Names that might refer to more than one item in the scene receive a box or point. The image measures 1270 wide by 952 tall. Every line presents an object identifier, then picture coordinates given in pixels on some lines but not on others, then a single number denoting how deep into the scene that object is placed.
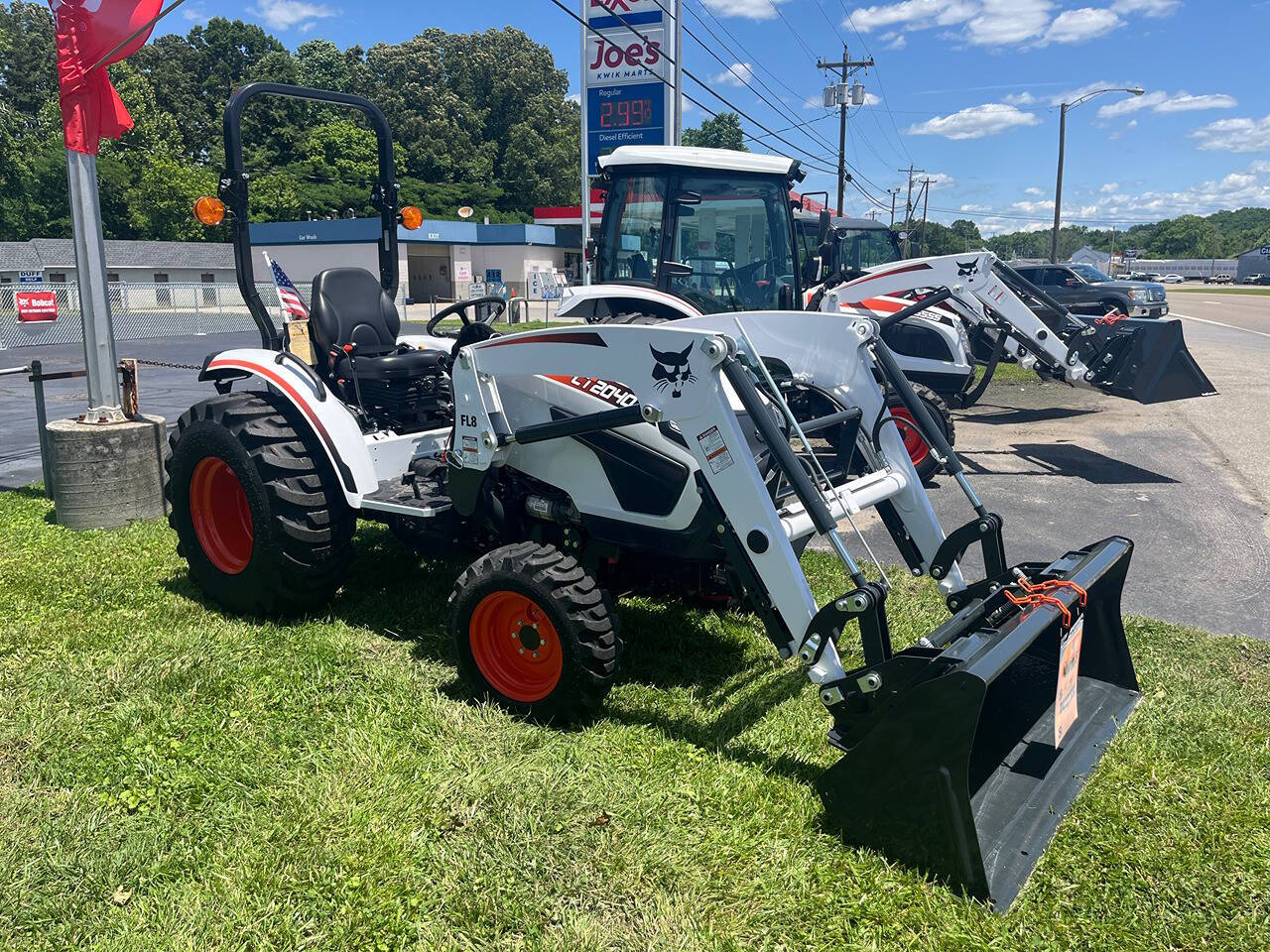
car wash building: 45.78
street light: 37.84
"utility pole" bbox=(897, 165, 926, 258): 72.34
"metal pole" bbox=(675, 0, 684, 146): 17.69
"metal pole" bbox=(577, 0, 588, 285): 17.36
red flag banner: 6.23
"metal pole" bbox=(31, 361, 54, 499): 6.74
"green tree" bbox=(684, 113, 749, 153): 84.25
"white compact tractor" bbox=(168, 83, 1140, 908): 2.96
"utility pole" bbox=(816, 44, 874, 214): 36.41
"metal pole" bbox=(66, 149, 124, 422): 6.41
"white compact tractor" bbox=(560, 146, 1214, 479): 7.93
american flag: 5.37
